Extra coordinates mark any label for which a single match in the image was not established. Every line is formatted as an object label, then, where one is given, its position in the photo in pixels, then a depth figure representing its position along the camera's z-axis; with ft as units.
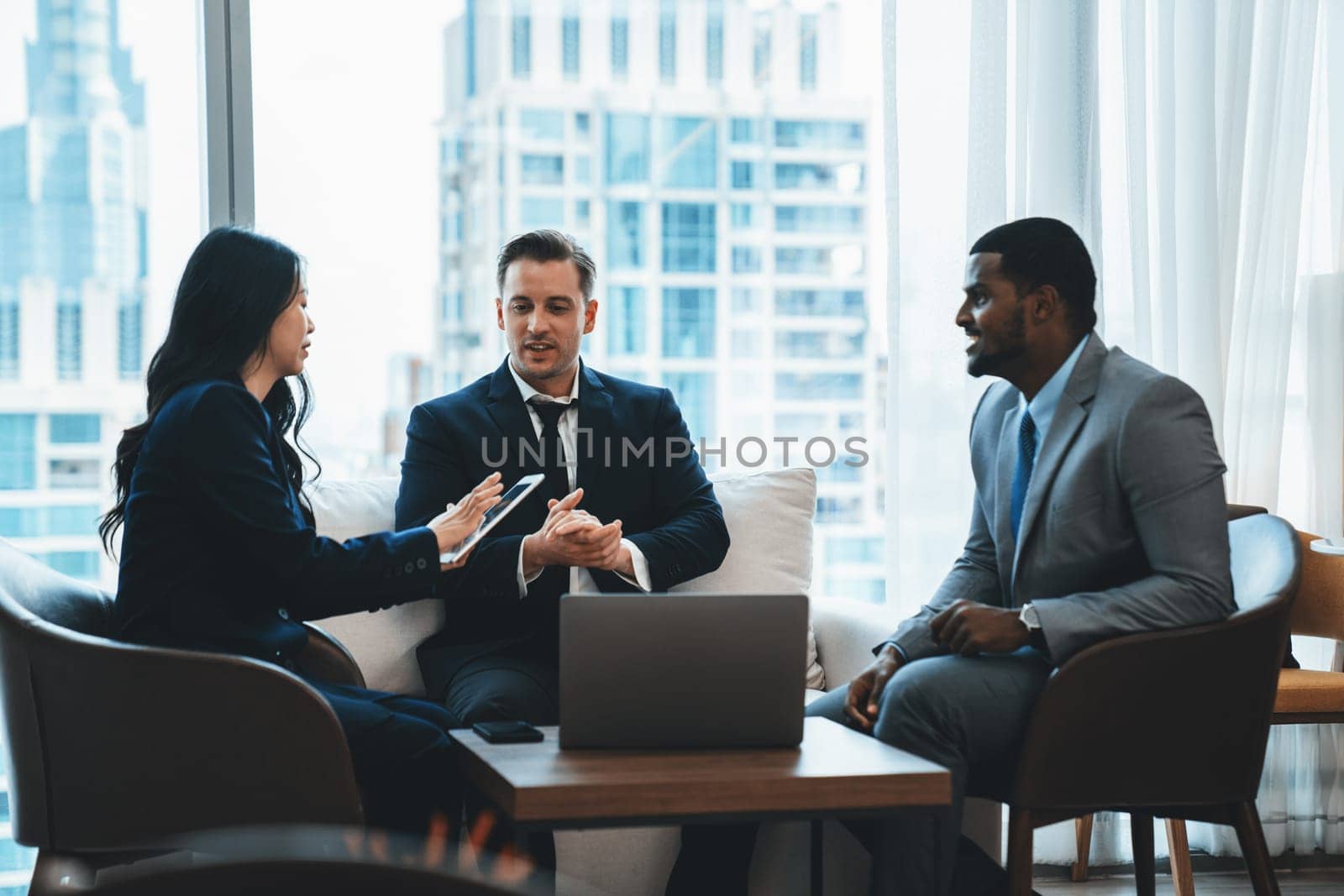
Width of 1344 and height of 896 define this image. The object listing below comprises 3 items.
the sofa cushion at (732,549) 8.68
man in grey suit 6.63
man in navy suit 8.23
